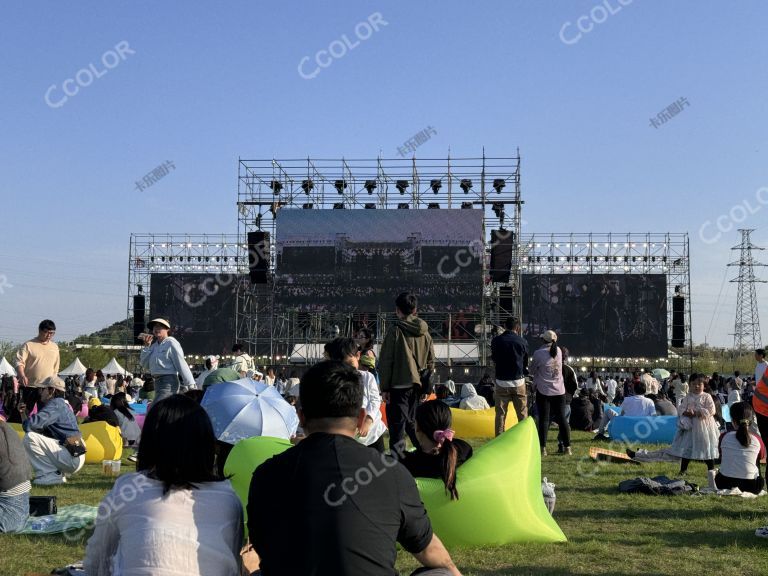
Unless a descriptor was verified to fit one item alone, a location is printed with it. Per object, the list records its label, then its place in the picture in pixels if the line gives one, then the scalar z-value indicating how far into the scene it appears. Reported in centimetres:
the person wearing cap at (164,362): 826
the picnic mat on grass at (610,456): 986
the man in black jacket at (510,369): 988
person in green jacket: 726
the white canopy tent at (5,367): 2321
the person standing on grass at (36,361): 911
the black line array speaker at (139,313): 3580
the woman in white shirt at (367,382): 565
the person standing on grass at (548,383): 1011
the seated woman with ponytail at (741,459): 754
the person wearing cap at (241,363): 1177
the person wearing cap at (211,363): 1116
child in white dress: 889
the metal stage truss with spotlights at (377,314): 2945
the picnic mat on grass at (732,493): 748
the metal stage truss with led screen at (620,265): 3597
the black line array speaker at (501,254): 2866
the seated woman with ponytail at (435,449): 486
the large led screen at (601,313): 3497
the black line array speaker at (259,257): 2922
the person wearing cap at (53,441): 808
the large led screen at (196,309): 3678
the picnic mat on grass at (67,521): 564
